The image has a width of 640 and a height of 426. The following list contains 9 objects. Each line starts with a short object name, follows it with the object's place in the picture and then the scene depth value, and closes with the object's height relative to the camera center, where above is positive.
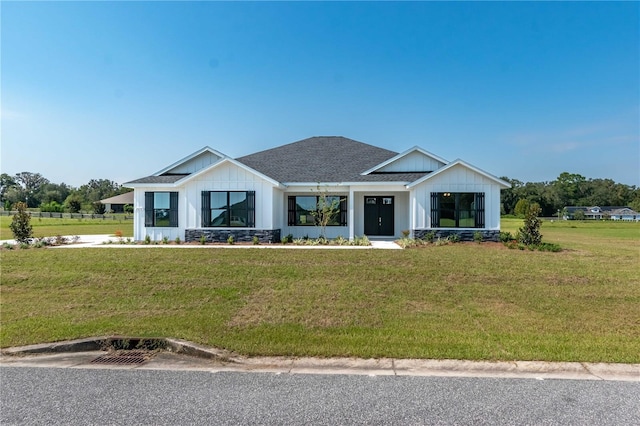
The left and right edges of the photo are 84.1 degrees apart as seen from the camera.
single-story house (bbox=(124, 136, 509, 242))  14.73 +0.86
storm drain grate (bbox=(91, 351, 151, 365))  4.64 -1.85
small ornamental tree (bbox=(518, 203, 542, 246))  13.06 -0.41
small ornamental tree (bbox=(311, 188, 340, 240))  15.77 +0.34
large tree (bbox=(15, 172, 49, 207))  98.94 +11.53
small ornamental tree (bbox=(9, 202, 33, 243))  13.99 -0.17
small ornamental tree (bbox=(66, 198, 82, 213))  58.68 +2.46
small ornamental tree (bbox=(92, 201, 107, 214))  57.06 +1.83
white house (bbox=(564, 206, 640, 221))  75.50 +0.91
